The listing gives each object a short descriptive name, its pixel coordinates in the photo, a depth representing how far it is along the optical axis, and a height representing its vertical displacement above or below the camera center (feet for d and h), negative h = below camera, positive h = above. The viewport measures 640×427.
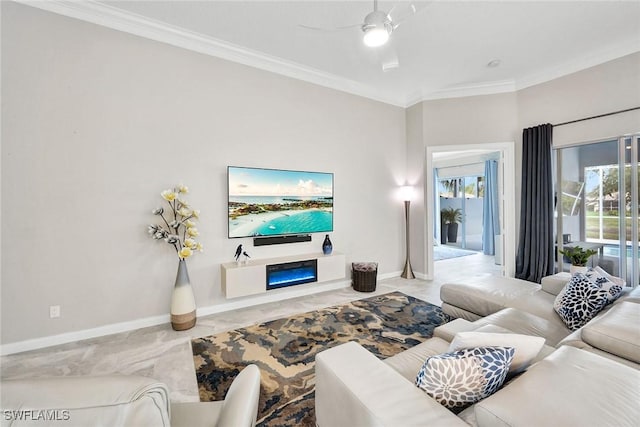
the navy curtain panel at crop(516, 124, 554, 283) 12.35 -0.02
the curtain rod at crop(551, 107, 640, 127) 10.18 +3.75
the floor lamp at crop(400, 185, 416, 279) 14.89 -0.43
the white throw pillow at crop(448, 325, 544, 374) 3.73 -1.93
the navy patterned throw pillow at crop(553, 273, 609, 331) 6.14 -2.28
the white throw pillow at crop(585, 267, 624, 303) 6.28 -1.90
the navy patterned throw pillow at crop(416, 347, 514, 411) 3.31 -2.12
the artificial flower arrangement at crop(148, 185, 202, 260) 8.94 -0.41
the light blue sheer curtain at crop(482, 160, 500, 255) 21.20 +0.08
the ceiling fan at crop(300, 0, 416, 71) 6.19 +4.34
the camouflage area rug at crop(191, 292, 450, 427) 5.77 -4.00
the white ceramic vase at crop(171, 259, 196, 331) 8.88 -3.06
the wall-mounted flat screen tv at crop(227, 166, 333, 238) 10.52 +0.43
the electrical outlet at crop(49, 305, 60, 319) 8.06 -2.93
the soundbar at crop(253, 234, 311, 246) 11.12 -1.21
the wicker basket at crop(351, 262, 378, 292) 12.56 -3.24
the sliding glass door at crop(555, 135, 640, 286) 10.51 +0.18
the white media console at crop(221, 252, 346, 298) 9.87 -2.43
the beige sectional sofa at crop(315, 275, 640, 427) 2.67 -2.23
